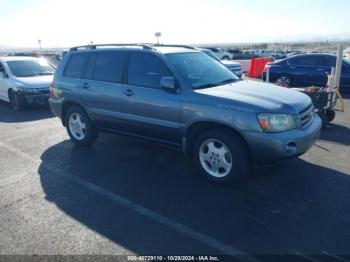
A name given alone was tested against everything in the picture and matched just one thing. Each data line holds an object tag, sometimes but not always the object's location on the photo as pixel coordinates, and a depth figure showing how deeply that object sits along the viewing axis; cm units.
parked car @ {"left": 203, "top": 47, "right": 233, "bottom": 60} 2909
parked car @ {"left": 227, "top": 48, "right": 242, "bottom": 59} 3378
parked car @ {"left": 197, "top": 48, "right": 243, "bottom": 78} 1528
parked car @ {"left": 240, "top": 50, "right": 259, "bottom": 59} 3425
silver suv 425
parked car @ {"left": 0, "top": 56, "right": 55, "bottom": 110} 1013
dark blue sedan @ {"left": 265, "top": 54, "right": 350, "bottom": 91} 1218
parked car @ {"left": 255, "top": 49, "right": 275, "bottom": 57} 3852
